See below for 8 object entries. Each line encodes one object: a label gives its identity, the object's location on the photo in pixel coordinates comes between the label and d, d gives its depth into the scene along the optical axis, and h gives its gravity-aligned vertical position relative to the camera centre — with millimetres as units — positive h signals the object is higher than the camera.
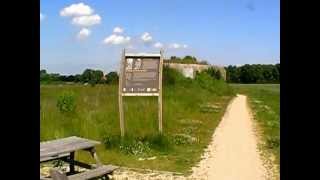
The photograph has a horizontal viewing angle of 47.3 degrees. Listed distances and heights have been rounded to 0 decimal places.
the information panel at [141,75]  8011 +200
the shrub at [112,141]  7308 -1167
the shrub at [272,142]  7998 -1333
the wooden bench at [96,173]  4579 -1168
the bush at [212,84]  27713 +5
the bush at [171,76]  22046 +498
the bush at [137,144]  7153 -1206
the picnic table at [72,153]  4608 -886
